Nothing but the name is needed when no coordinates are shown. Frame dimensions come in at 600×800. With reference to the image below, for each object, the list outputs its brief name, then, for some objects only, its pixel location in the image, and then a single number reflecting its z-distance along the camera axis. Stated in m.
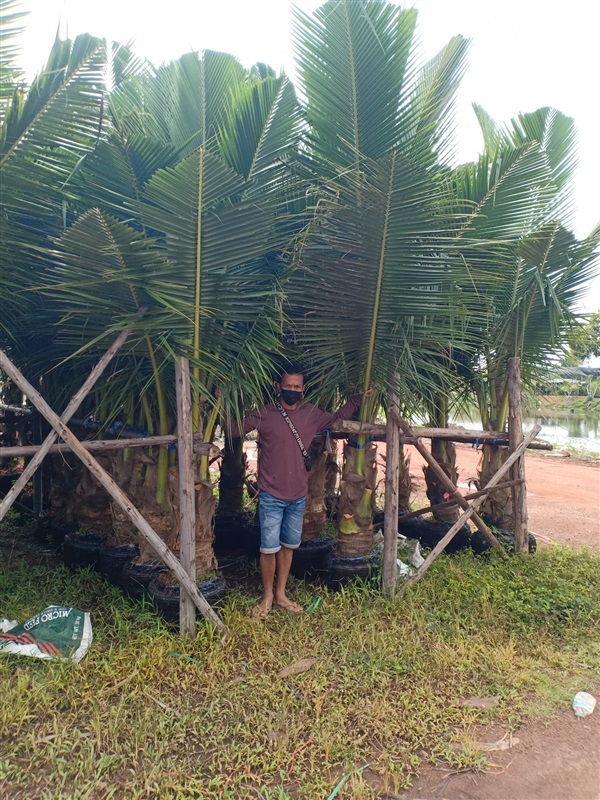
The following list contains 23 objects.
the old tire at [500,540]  5.34
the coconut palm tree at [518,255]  4.23
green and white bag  3.29
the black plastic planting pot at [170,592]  3.72
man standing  4.11
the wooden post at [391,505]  4.31
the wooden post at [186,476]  3.63
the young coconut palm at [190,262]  3.13
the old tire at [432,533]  5.55
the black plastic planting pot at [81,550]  4.87
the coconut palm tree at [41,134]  3.01
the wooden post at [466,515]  4.47
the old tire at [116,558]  4.42
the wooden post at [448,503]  4.85
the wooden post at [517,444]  5.19
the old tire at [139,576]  3.96
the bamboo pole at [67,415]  3.10
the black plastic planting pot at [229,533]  5.75
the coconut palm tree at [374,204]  3.43
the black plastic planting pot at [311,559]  4.79
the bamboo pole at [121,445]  3.19
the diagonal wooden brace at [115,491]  3.15
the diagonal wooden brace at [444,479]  4.32
